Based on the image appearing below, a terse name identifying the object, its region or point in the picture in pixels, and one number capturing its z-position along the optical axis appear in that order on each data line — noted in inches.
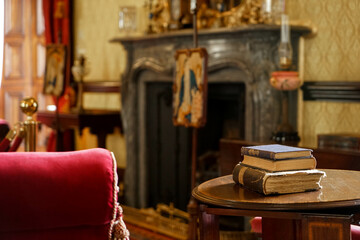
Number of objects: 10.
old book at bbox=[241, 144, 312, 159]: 64.8
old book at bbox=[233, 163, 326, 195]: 63.6
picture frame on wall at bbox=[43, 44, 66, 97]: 213.8
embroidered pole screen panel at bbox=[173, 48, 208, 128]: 131.9
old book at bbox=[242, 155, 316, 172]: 64.8
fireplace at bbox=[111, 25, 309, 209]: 142.3
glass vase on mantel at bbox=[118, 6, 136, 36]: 185.3
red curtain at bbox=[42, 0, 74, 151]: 228.7
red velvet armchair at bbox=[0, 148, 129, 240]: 54.3
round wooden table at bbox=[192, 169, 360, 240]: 59.5
